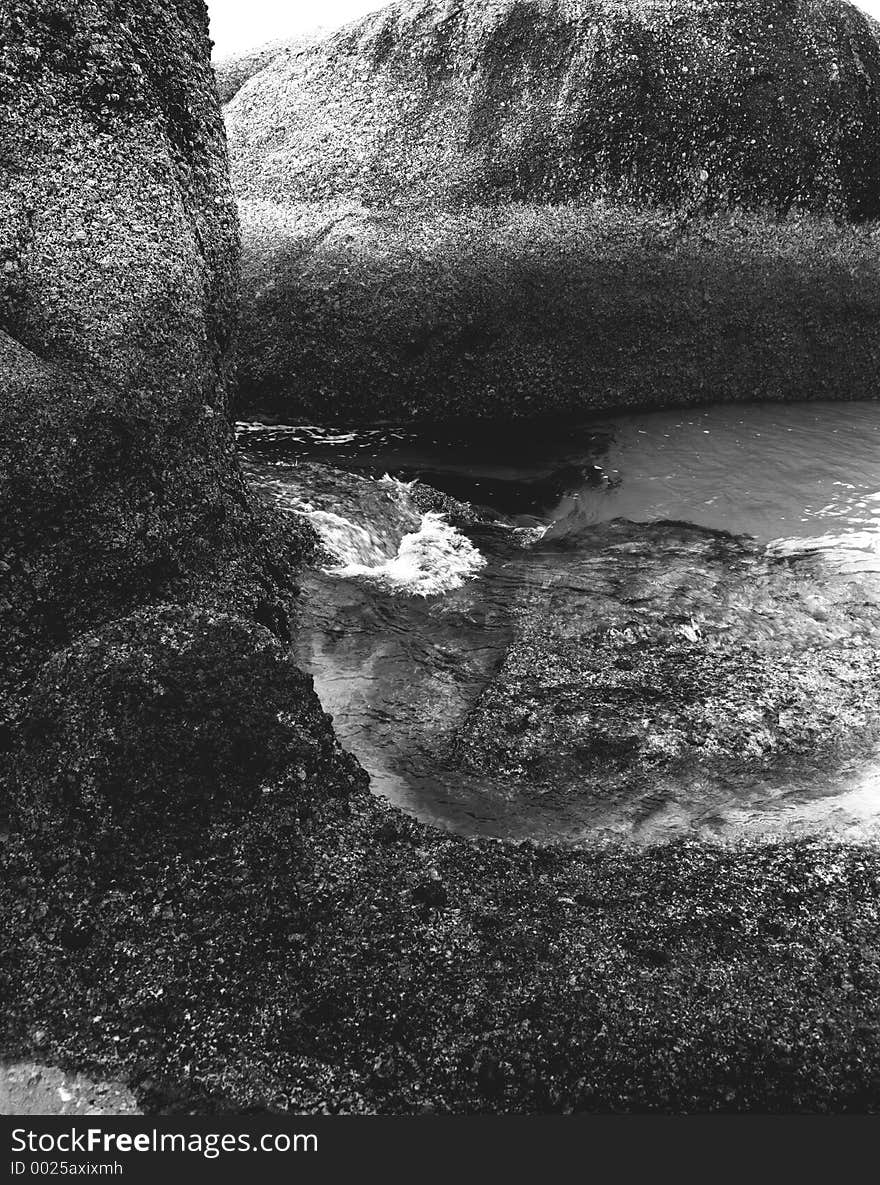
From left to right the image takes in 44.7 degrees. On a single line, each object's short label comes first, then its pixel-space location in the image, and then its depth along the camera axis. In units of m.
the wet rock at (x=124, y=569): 2.53
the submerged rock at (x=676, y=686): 3.38
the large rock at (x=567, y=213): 6.60
